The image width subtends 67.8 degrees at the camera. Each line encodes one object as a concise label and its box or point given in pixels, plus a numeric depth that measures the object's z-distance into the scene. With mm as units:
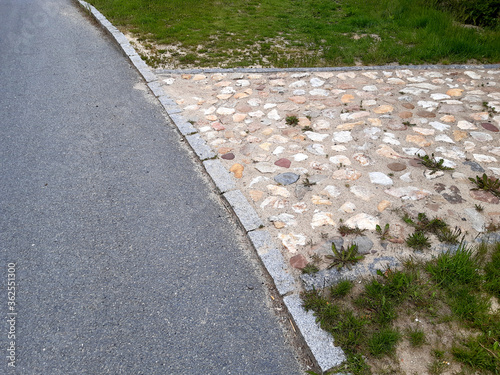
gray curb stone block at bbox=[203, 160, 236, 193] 4051
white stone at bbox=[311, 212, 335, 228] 3521
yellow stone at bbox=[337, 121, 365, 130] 5086
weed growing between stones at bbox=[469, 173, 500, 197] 3818
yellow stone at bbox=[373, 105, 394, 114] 5514
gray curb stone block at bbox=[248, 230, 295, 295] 2961
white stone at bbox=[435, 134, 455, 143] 4742
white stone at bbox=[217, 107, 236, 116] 5531
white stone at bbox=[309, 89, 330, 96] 6059
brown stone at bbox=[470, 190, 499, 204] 3711
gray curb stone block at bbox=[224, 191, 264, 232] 3539
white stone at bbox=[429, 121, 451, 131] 5027
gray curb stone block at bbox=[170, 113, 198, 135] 5043
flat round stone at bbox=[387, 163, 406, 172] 4223
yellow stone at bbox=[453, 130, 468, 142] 4781
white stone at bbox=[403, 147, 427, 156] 4488
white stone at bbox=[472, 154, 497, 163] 4324
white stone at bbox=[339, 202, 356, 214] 3662
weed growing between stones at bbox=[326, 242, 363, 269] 3086
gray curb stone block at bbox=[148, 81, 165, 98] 6060
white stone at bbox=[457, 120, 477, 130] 5019
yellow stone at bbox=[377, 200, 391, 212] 3666
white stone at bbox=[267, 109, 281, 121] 5371
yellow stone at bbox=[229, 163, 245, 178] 4251
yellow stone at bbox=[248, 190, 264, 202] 3882
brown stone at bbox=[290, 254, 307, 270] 3115
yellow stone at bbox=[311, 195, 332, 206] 3782
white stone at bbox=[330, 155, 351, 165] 4383
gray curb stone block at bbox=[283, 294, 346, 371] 2430
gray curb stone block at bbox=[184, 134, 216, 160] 4559
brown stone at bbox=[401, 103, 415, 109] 5629
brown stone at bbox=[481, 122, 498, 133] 4957
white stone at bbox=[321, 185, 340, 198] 3885
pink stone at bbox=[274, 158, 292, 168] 4371
